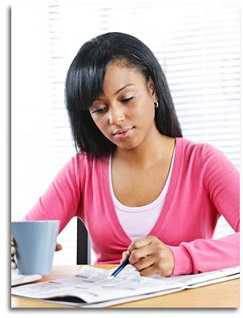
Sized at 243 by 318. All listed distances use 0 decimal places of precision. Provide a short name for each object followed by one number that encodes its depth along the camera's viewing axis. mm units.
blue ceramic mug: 1574
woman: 1588
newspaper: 1468
